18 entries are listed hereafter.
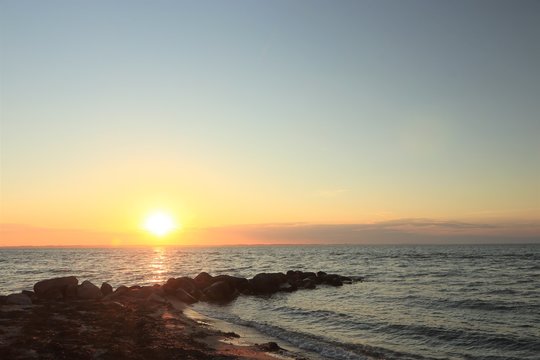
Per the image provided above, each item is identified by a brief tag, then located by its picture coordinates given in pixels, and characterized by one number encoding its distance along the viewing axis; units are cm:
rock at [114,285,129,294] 2995
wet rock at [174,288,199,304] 3089
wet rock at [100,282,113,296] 2988
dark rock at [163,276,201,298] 3304
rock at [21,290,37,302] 2666
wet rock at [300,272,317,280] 4612
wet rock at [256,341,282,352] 1586
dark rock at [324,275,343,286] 4284
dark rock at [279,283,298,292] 3832
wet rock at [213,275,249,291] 3712
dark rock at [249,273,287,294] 3772
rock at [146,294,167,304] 2729
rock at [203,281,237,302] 3327
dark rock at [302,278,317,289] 4032
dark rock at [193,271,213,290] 3696
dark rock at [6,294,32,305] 2323
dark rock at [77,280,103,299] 2780
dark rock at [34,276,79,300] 2744
